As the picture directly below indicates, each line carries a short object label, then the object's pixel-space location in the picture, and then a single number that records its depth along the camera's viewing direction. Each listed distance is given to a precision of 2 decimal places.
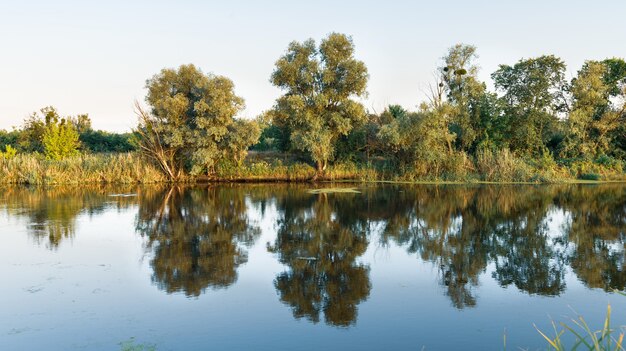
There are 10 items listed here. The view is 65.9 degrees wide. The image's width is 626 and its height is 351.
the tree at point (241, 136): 33.78
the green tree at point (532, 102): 36.81
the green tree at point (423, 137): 33.22
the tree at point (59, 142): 36.97
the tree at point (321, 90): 33.38
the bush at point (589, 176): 34.25
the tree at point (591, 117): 36.81
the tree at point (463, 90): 35.38
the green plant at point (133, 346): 6.40
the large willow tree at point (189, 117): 33.28
